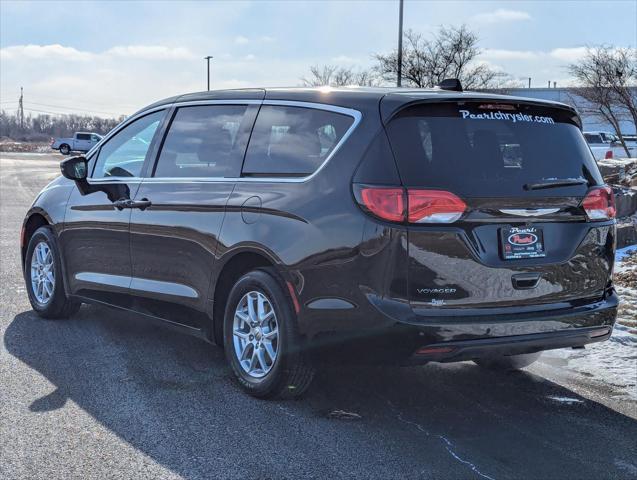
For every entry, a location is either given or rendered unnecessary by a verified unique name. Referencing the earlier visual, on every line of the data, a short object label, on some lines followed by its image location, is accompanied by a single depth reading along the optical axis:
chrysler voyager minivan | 4.14
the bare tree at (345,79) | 40.81
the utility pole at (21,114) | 126.30
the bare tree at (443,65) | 35.38
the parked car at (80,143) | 58.64
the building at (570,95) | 26.77
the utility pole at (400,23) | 27.22
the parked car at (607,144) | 28.68
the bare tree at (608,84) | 24.22
